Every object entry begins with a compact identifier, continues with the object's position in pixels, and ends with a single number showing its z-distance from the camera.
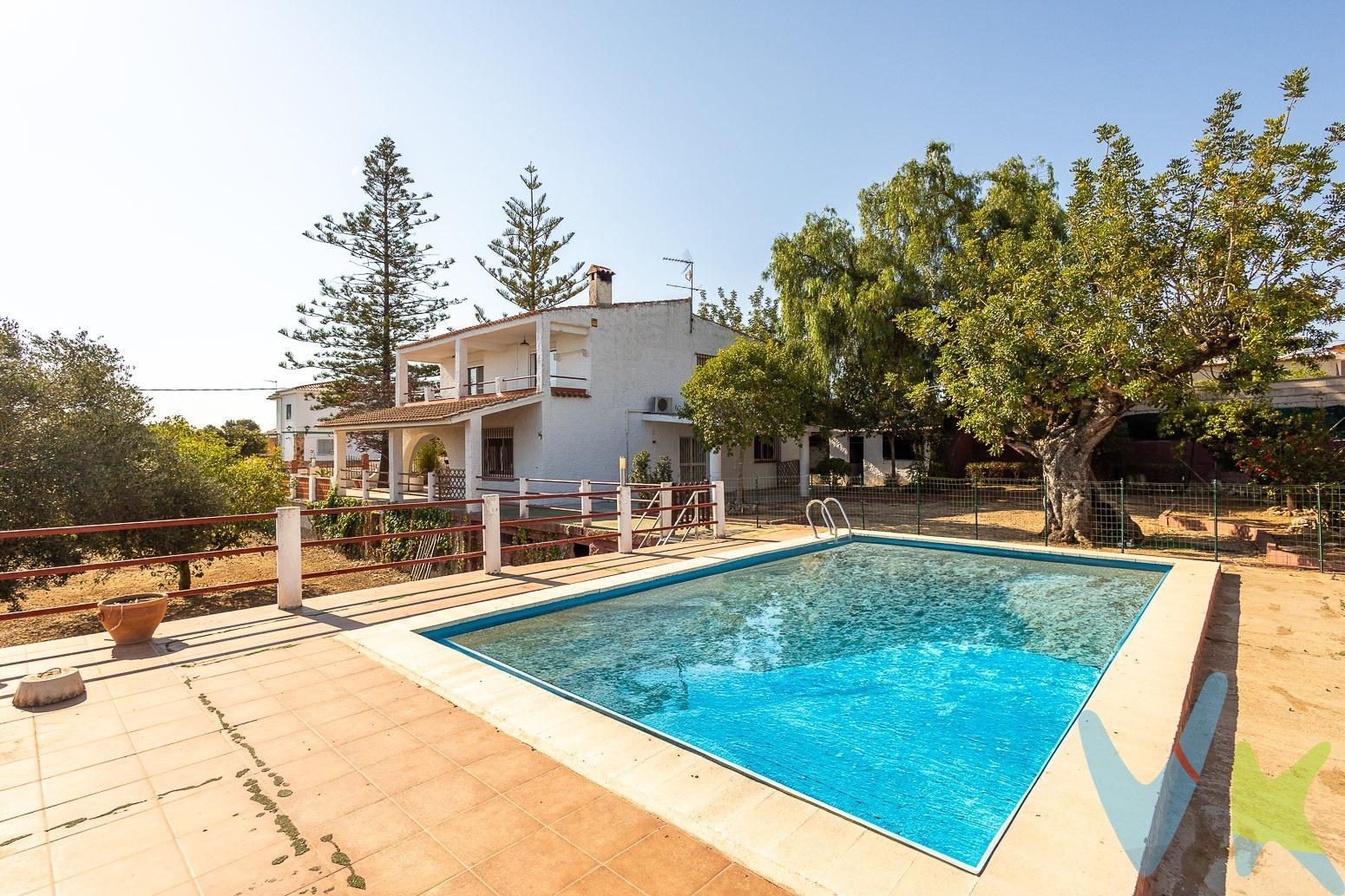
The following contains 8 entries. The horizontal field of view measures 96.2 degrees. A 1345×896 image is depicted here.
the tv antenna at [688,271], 21.77
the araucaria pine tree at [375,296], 29.48
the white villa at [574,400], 18.97
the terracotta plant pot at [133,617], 5.33
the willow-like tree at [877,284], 21.73
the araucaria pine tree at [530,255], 35.59
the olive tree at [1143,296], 9.78
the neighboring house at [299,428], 39.87
